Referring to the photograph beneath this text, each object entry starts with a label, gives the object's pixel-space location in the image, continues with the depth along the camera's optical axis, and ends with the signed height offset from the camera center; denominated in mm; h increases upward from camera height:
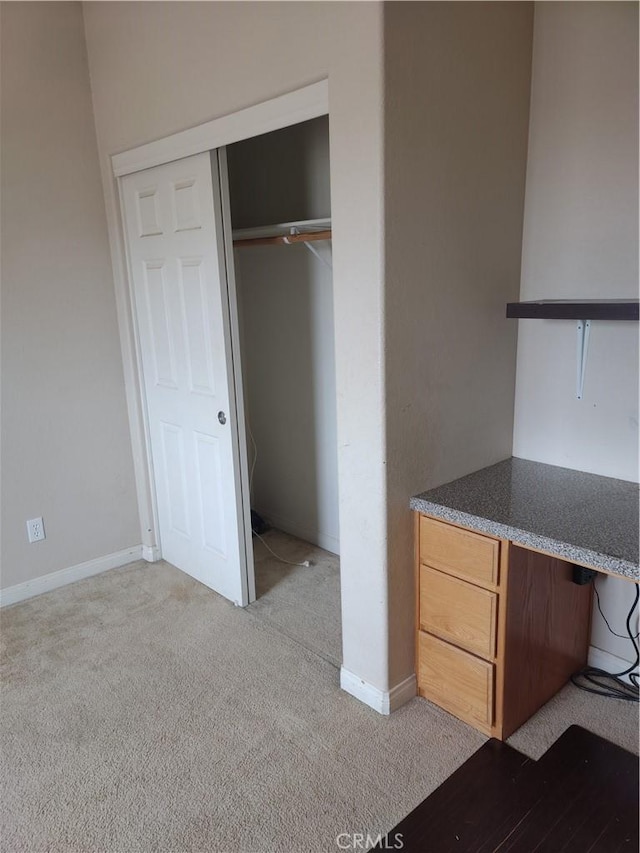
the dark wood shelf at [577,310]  1692 -78
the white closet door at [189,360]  2514 -286
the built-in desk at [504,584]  1784 -925
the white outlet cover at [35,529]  2936 -1080
